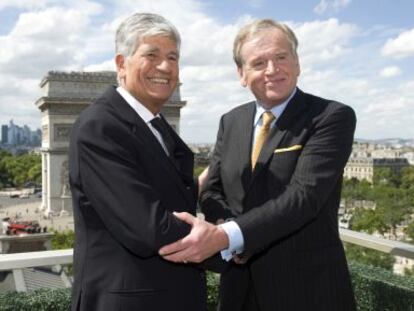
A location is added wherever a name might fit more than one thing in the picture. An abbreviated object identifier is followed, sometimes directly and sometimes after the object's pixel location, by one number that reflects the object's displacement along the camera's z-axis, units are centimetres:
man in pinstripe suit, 192
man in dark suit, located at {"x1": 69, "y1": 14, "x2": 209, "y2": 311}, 165
